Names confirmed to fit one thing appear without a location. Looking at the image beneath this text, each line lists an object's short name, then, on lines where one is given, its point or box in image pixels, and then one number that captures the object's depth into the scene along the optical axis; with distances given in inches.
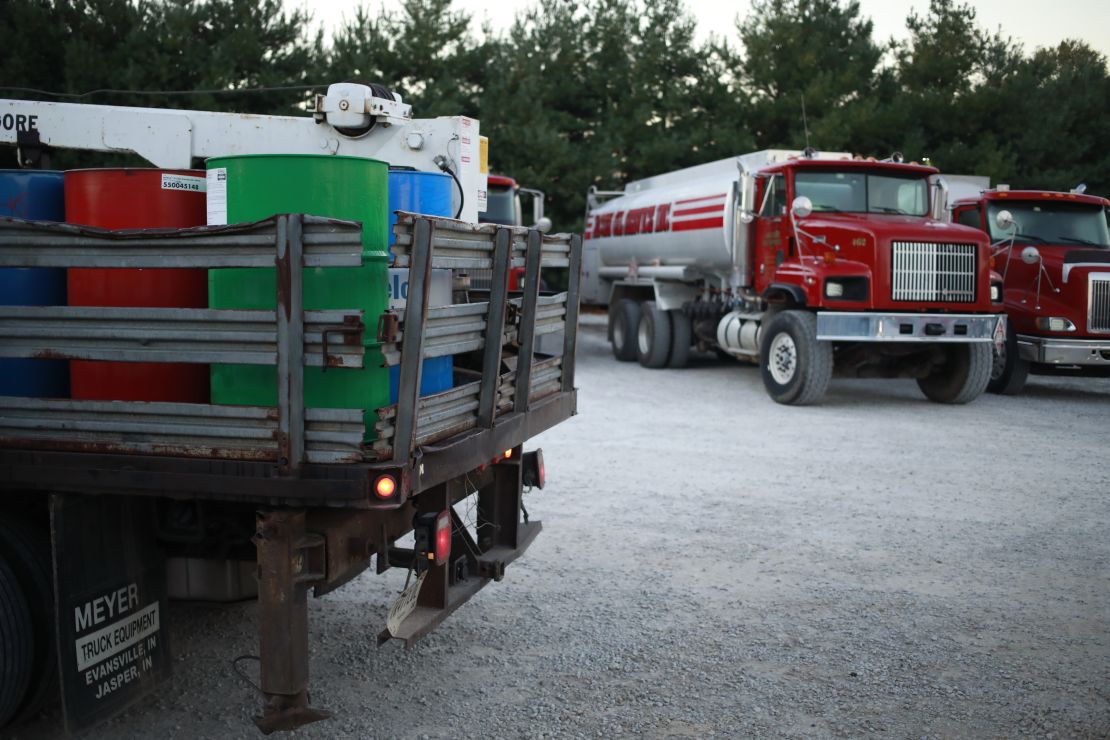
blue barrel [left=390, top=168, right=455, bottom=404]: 139.0
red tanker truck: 445.1
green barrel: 119.2
